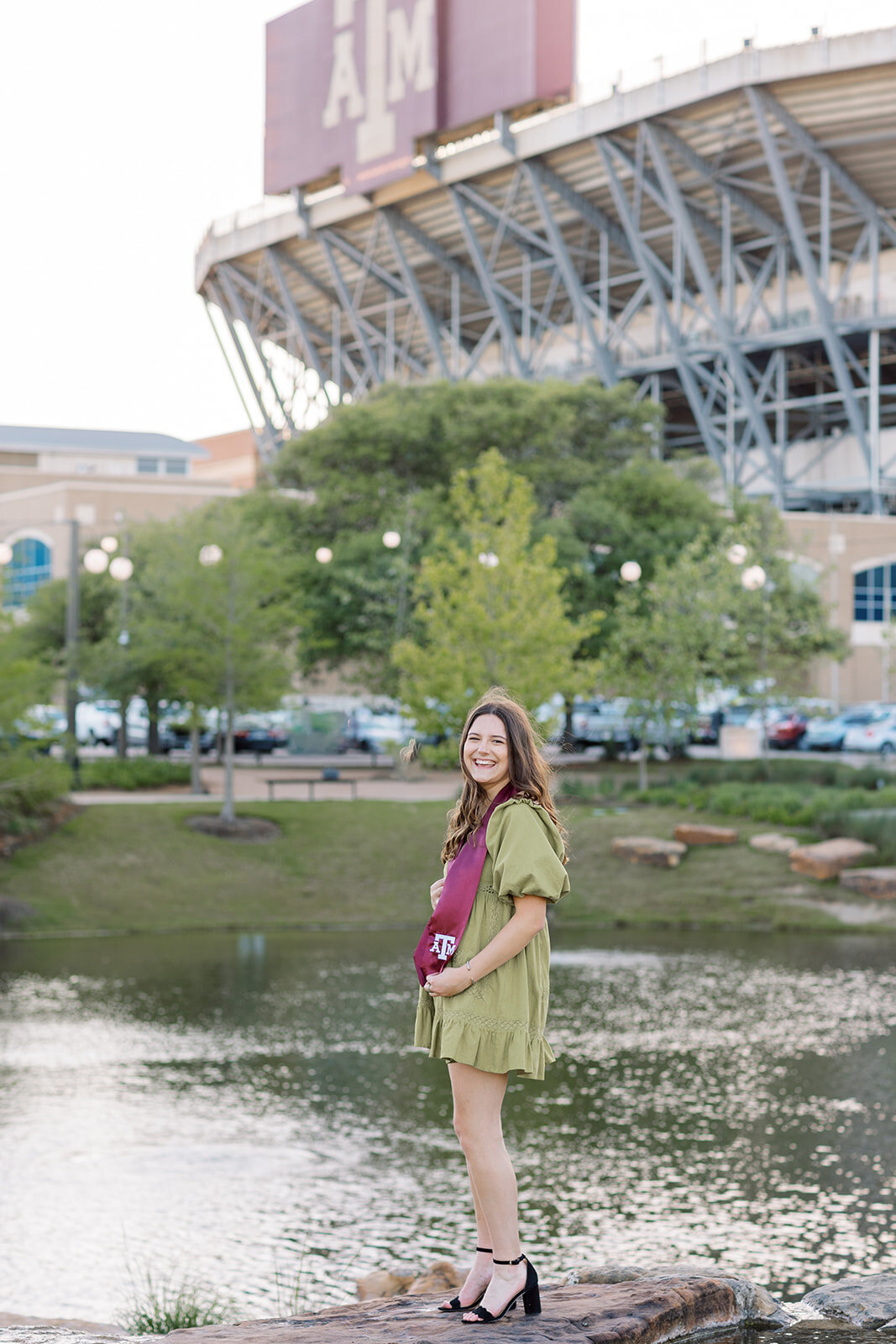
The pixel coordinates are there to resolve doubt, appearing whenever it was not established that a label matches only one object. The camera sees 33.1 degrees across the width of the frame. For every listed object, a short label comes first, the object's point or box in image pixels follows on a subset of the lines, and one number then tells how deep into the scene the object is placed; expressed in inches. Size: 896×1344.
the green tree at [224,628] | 1076.5
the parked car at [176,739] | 1667.1
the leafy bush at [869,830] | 956.6
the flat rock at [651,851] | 987.9
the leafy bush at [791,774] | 1154.0
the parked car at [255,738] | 1708.9
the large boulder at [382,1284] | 288.5
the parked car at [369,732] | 1833.2
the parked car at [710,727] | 1790.1
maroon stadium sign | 2237.9
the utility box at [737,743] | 1585.9
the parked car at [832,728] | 1754.4
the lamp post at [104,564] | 1105.4
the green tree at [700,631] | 1310.3
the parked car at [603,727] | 1606.8
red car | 1812.3
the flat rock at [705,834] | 1019.9
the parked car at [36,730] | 966.4
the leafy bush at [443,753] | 917.0
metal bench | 1127.0
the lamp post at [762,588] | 1205.1
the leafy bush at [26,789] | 937.5
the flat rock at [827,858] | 939.3
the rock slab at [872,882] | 905.5
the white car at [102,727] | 1732.3
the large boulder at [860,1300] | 215.0
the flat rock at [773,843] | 991.6
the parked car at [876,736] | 1707.7
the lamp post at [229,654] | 1024.2
